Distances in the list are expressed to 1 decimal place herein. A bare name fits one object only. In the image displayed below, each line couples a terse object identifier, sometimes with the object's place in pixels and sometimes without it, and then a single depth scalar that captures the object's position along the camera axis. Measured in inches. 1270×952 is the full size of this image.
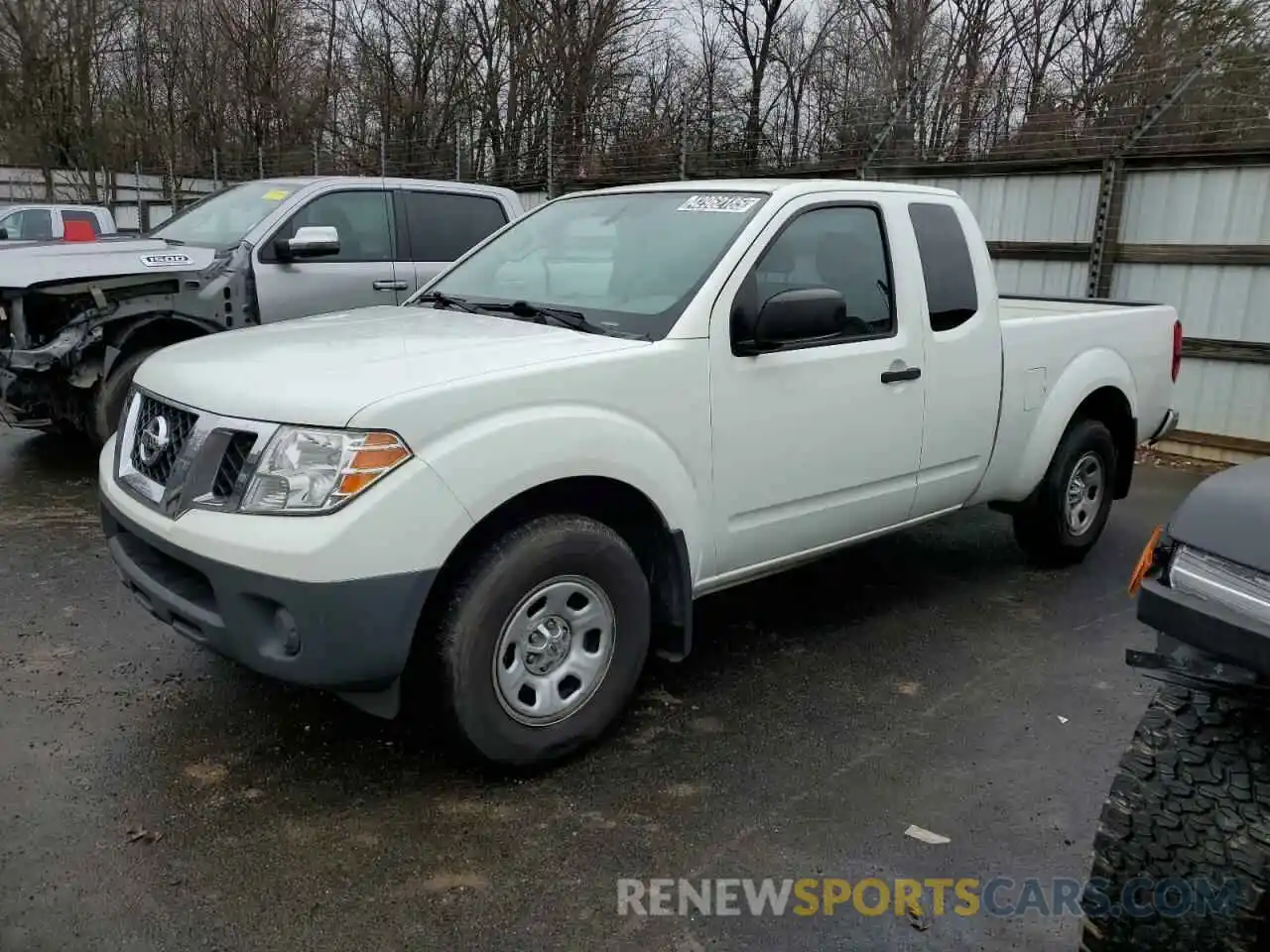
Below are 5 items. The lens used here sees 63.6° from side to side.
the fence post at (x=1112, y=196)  319.3
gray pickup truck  241.3
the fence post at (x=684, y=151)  486.3
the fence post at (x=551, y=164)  517.7
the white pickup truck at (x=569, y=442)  108.3
